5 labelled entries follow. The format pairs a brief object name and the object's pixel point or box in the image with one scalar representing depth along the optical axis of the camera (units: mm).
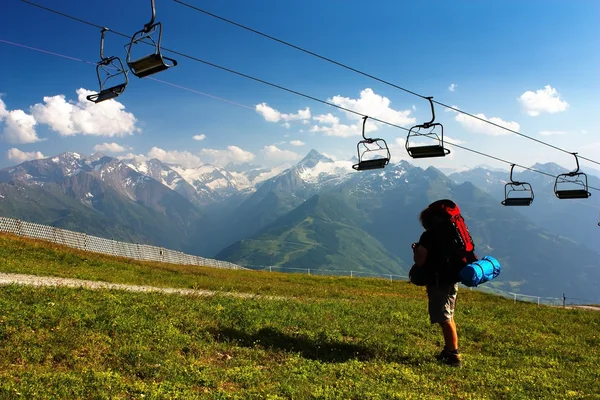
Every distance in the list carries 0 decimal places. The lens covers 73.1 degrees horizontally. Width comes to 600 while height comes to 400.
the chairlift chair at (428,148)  16375
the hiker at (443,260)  9820
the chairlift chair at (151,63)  10609
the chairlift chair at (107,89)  12098
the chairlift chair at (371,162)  18297
